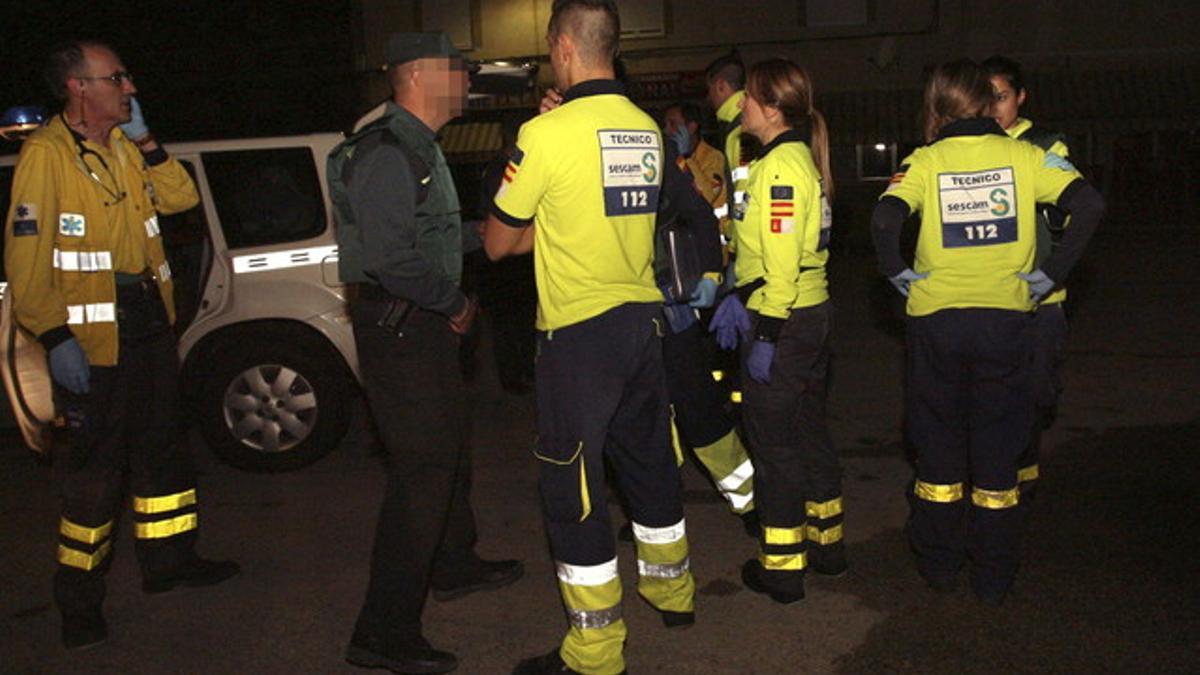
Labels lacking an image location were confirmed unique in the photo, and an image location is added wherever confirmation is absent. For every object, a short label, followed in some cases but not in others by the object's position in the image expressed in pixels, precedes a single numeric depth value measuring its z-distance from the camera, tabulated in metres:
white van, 6.49
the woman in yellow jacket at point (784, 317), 4.20
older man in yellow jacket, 4.12
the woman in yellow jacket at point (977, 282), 4.27
